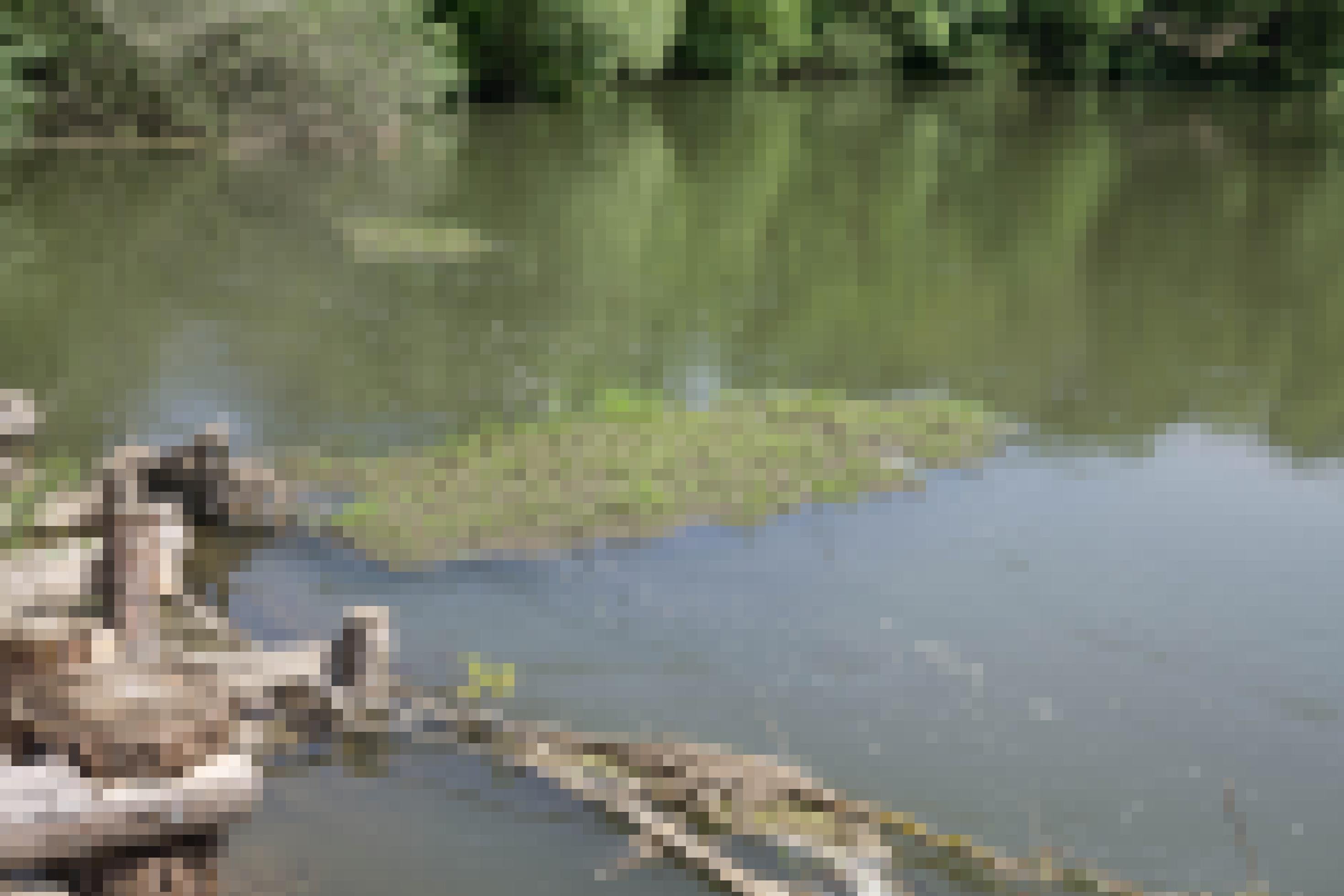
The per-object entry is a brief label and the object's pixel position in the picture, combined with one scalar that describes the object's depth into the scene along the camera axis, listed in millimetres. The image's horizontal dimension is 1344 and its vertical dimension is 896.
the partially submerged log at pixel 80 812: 6223
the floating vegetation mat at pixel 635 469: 11852
